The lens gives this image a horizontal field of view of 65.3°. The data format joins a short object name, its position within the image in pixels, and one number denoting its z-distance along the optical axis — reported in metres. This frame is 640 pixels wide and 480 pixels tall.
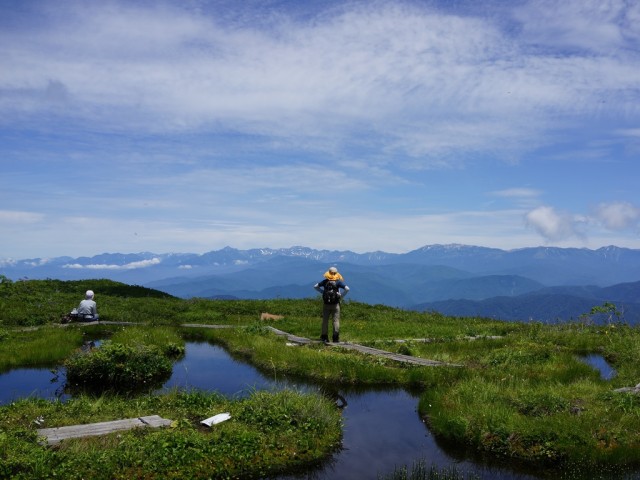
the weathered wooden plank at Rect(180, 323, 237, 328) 32.88
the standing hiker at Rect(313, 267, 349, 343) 24.86
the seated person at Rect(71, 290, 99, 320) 29.73
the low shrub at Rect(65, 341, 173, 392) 18.53
